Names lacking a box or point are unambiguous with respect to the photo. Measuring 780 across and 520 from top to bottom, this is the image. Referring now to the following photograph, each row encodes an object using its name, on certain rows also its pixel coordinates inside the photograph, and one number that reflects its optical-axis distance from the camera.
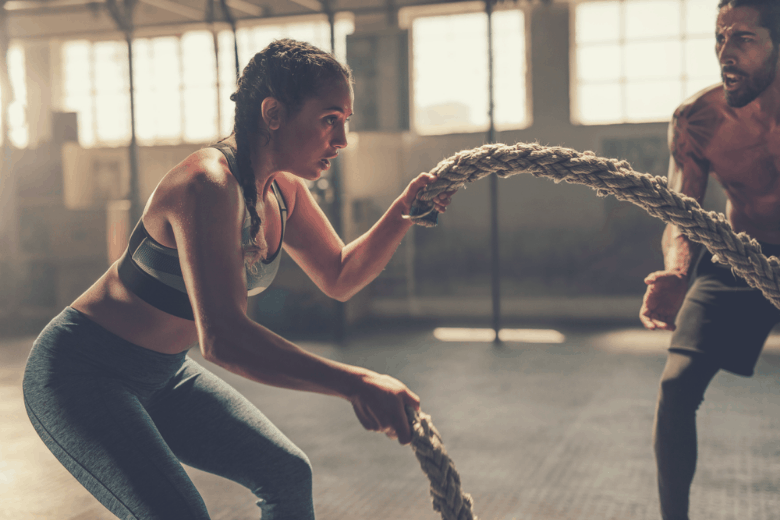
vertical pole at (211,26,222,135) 5.89
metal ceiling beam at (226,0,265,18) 6.35
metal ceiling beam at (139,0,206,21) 6.65
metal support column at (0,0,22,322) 6.56
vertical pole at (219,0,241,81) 5.59
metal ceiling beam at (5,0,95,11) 6.78
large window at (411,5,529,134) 6.80
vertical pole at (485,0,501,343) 5.32
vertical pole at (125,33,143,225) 5.76
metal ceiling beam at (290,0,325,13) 5.99
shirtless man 1.63
